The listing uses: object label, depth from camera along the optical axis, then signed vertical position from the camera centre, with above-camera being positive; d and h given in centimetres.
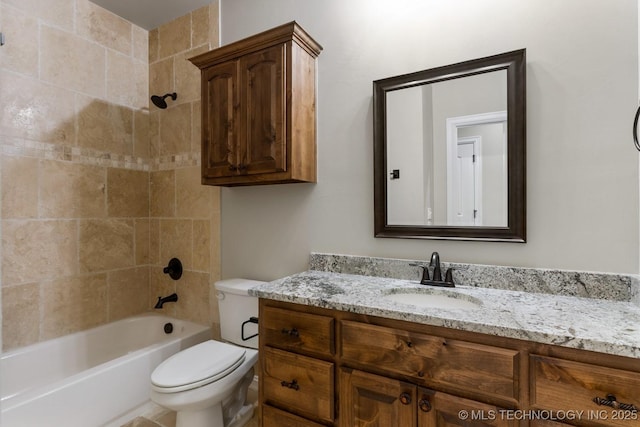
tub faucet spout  228 -66
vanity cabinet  82 -53
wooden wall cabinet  160 +57
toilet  139 -77
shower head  233 +86
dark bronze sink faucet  140 -30
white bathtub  146 -92
